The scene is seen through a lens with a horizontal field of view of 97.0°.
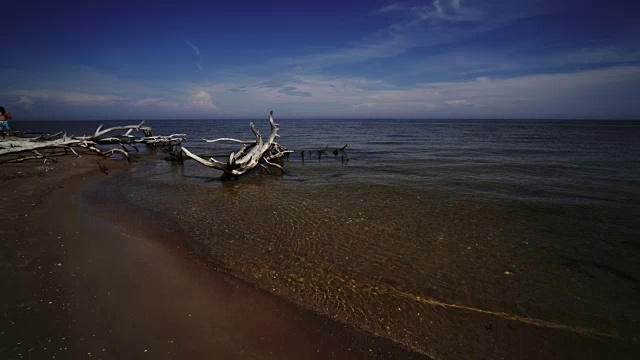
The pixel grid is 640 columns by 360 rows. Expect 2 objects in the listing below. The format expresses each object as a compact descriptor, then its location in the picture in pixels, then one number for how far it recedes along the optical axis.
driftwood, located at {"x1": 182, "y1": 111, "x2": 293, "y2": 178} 14.21
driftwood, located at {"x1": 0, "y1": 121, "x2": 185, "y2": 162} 14.35
